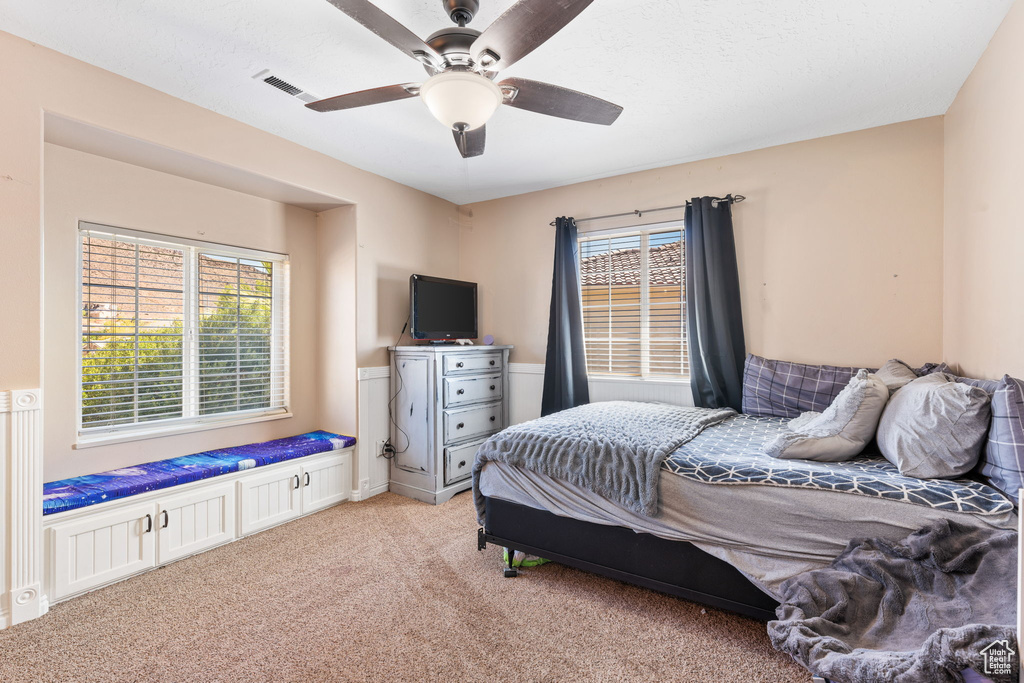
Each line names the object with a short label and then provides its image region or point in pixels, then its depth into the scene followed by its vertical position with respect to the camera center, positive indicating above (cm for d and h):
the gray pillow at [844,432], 205 -39
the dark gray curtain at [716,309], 330 +24
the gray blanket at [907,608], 114 -76
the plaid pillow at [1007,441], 156 -33
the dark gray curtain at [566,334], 394 +8
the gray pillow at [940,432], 173 -34
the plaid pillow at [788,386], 288 -27
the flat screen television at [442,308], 384 +30
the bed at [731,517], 166 -70
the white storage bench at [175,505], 226 -91
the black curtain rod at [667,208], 332 +102
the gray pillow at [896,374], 238 -17
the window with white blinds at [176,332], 273 +8
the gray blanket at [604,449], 206 -50
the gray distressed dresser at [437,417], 356 -57
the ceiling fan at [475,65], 150 +102
